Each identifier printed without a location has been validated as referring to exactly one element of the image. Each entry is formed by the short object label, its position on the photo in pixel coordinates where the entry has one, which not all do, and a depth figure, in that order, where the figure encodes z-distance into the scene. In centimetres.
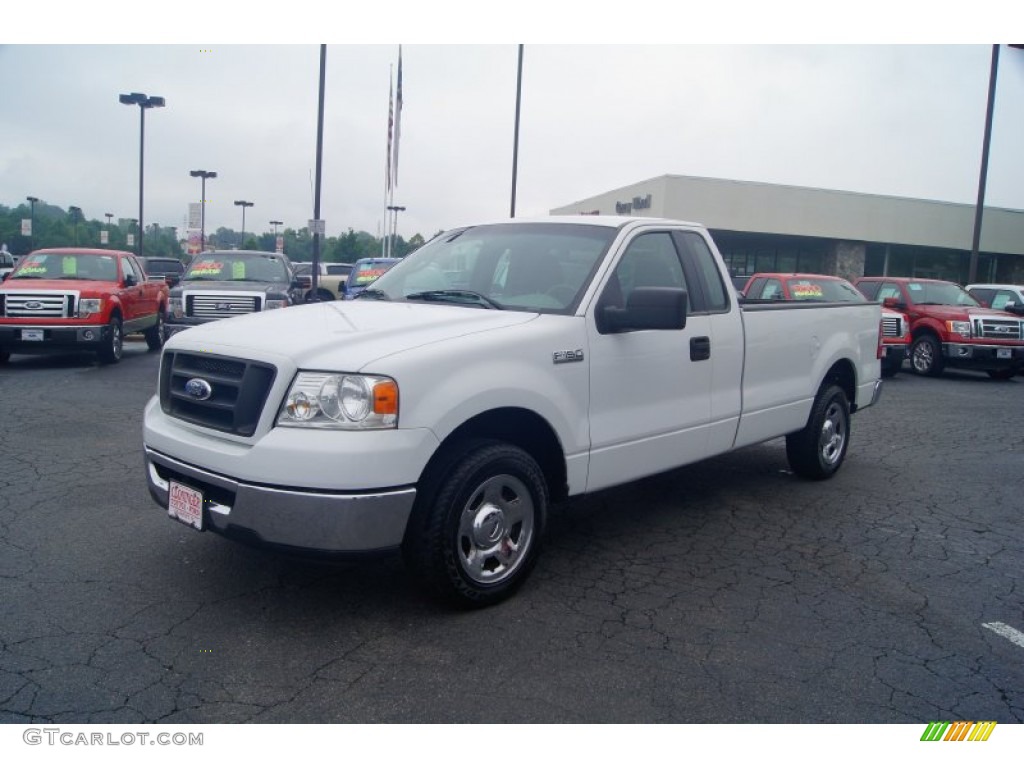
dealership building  3578
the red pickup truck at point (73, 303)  1219
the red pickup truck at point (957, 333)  1453
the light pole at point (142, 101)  3269
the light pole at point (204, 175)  4862
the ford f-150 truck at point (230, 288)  1304
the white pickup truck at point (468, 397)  348
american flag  3030
